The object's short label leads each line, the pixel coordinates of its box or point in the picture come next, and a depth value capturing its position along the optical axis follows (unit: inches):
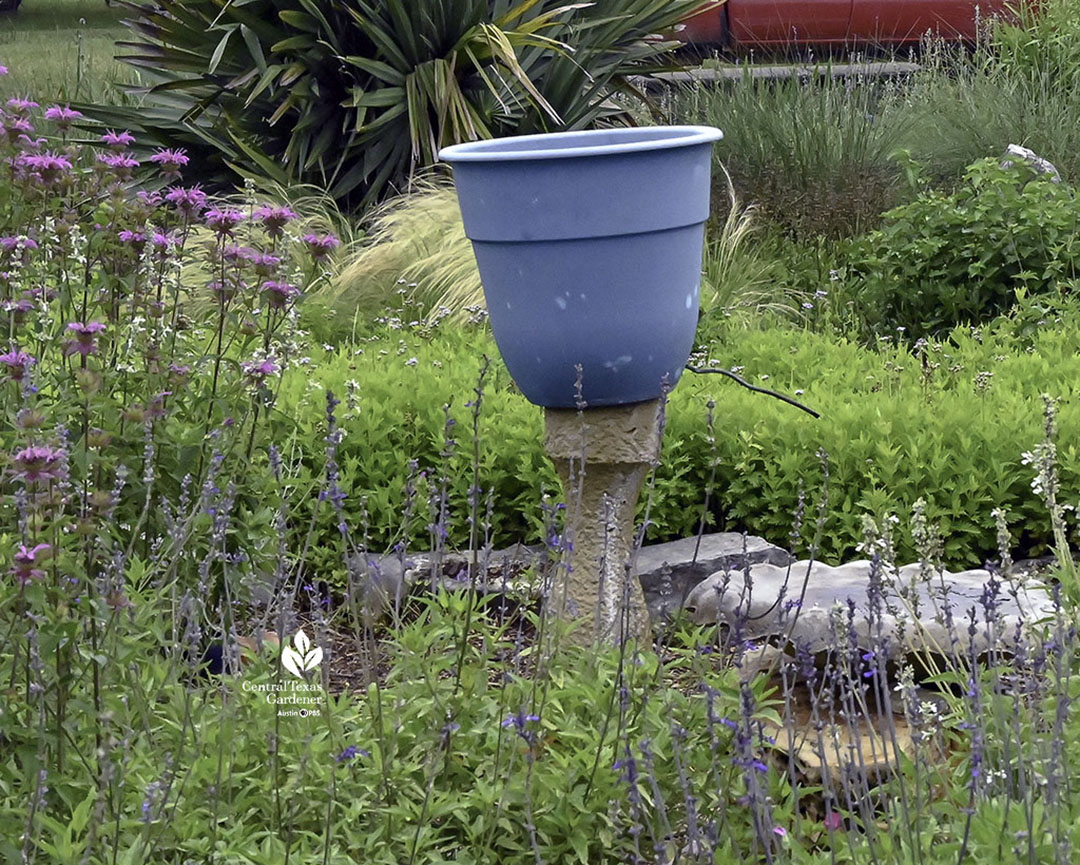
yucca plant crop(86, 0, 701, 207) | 313.7
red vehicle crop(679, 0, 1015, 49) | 492.1
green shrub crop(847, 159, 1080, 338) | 245.0
